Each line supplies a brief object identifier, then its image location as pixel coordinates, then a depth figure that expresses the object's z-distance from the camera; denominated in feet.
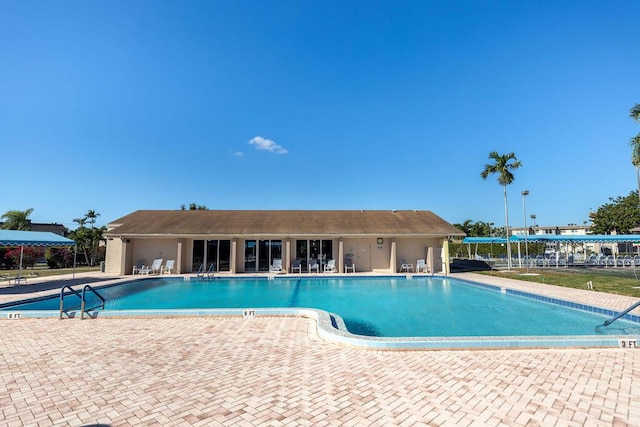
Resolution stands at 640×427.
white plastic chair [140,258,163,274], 63.62
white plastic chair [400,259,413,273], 66.62
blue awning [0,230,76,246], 45.42
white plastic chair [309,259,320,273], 66.13
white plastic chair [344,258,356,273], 66.02
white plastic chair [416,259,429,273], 66.39
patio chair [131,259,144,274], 63.62
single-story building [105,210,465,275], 64.02
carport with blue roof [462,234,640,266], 83.46
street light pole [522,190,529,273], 76.51
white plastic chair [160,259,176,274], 63.62
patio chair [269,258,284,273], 65.17
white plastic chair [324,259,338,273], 66.54
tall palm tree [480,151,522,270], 74.23
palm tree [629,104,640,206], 46.73
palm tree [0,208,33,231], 100.80
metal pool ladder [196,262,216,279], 58.85
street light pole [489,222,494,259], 225.60
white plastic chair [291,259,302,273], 65.72
